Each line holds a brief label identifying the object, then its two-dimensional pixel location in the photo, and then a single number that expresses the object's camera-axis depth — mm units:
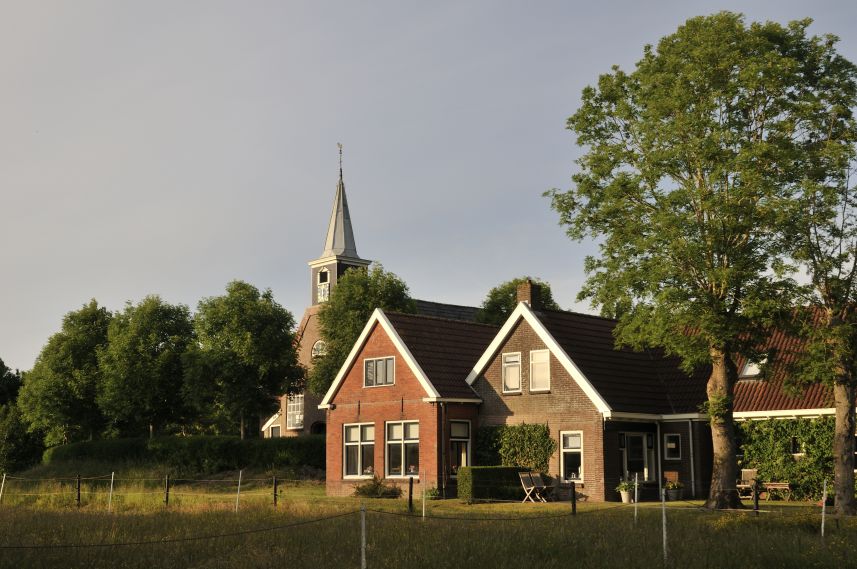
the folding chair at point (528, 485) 34250
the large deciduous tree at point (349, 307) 57656
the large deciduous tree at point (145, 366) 60594
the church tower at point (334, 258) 81438
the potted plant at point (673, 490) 34781
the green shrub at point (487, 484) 34500
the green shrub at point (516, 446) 36531
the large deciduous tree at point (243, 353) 57156
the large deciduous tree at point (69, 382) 63188
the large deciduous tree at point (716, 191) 28797
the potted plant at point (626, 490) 34156
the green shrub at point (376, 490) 37594
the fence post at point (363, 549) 15474
